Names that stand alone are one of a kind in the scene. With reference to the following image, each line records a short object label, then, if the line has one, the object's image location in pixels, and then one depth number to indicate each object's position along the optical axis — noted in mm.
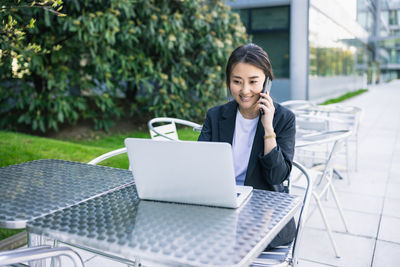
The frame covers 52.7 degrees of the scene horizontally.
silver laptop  1138
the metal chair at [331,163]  2562
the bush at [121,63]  5438
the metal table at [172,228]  942
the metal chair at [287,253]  1450
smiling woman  1628
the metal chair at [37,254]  1024
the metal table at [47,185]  1248
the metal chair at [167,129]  2755
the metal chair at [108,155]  2046
